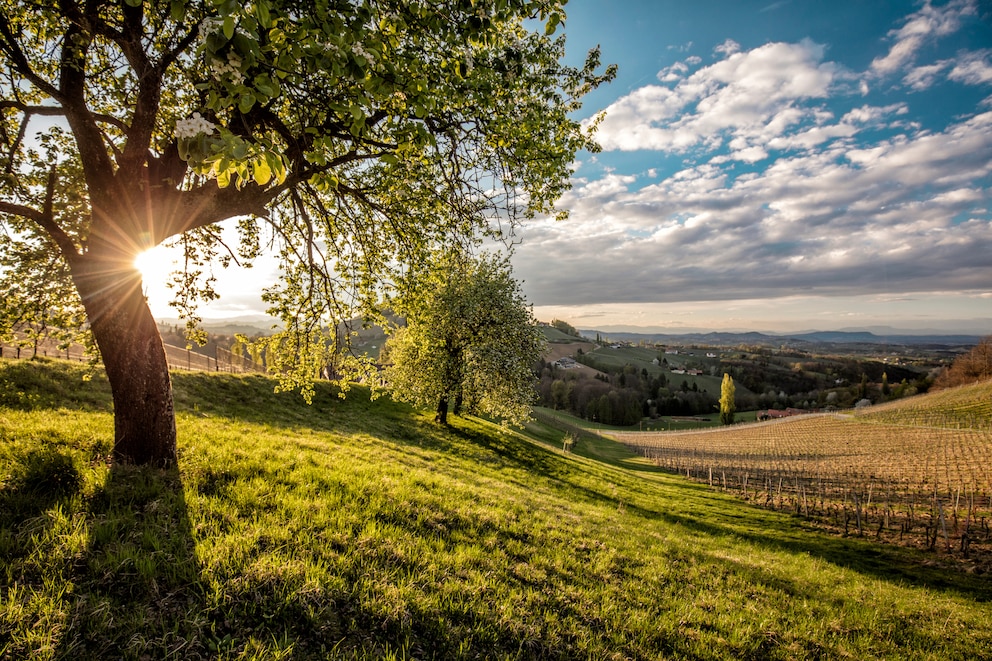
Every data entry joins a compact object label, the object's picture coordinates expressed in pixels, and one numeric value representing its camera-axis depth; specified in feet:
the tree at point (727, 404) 411.34
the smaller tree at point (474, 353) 85.10
